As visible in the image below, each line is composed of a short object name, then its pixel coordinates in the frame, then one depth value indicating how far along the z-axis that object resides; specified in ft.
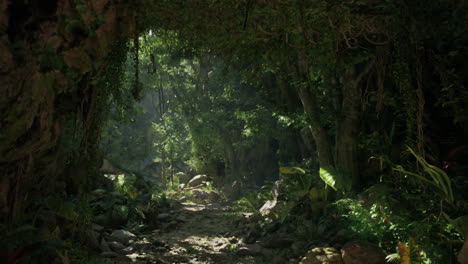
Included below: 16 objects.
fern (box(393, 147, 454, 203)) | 14.14
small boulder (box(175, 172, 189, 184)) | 80.08
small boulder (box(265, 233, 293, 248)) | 22.39
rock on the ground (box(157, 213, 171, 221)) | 34.01
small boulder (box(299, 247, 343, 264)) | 16.07
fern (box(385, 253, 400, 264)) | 13.71
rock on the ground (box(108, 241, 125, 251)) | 21.45
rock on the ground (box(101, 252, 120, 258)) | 19.38
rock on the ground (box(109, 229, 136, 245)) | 23.12
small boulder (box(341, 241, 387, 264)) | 15.19
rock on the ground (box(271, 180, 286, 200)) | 30.60
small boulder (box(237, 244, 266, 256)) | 21.79
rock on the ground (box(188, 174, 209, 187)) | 71.85
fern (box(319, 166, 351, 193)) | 21.38
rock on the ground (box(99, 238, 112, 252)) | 20.20
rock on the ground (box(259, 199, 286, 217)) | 28.56
